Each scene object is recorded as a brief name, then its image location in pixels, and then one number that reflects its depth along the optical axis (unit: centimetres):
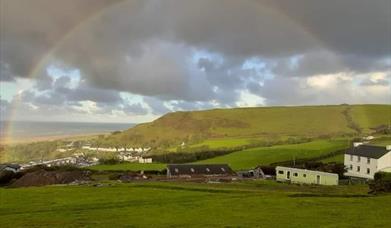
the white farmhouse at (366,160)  9988
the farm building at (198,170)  10522
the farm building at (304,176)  9125
